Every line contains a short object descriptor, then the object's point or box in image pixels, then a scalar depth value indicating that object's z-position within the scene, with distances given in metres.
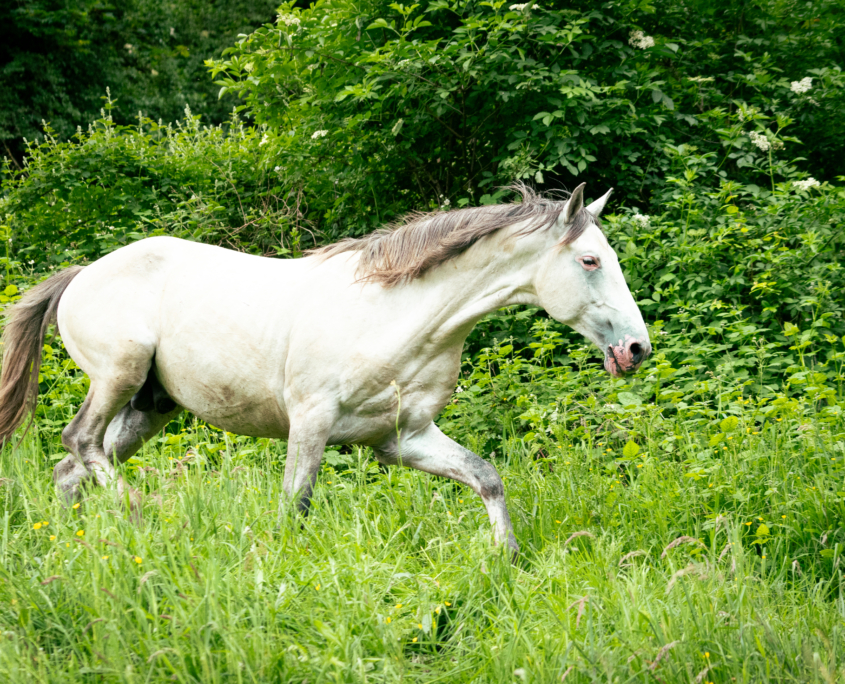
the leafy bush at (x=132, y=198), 14.40
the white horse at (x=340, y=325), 6.67
